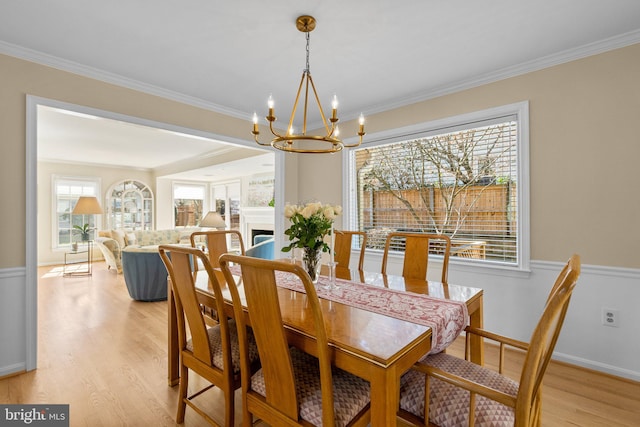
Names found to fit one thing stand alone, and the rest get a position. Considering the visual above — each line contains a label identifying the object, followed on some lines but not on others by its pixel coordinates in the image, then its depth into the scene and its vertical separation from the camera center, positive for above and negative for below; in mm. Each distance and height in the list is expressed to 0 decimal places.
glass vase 1814 -272
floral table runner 1335 -452
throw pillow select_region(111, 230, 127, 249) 6405 -459
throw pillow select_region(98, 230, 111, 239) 6571 -404
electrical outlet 2232 -758
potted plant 6703 -350
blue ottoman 4000 -770
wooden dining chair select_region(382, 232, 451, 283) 2189 -301
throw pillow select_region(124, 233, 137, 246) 6312 -478
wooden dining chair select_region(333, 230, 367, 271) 2660 -288
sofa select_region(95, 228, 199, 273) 5781 -519
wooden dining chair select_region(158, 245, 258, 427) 1493 -695
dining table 1035 -463
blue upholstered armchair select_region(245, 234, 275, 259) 4488 -539
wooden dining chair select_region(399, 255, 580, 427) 940 -696
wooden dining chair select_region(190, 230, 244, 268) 2509 -241
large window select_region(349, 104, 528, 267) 2725 +308
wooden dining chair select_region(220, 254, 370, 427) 1089 -644
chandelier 1818 +538
